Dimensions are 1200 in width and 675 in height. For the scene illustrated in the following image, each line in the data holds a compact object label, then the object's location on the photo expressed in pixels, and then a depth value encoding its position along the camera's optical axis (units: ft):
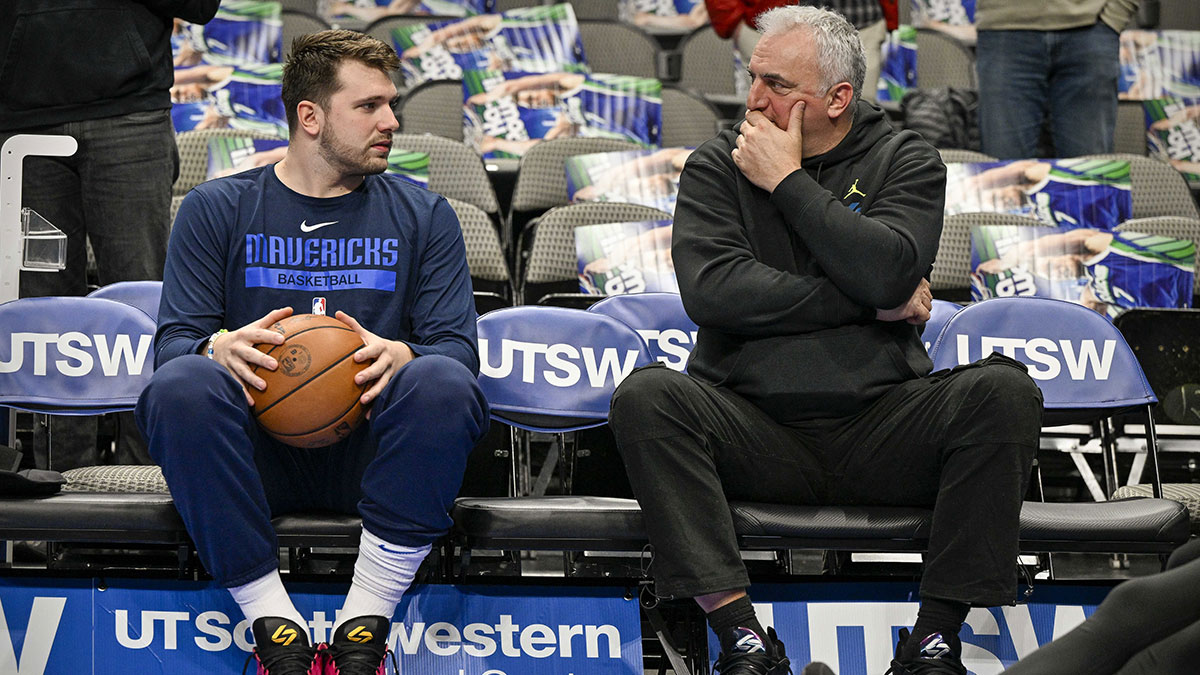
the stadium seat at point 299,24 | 42.86
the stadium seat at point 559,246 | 27.78
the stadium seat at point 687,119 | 37.70
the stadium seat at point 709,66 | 43.73
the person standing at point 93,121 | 23.88
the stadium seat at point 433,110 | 36.42
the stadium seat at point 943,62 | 44.91
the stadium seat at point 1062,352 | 20.61
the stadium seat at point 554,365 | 20.21
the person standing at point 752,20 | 34.99
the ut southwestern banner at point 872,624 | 16.92
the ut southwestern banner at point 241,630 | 16.83
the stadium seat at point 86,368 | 20.04
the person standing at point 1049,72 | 34.71
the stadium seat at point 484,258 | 27.89
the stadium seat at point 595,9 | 47.32
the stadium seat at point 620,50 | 43.32
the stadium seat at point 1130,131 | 40.70
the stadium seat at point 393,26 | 41.04
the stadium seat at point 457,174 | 31.63
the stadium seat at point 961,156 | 33.83
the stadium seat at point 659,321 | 22.18
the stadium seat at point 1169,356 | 24.77
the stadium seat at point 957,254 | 28.68
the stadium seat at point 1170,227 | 30.22
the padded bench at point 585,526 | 16.49
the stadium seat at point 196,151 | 30.30
